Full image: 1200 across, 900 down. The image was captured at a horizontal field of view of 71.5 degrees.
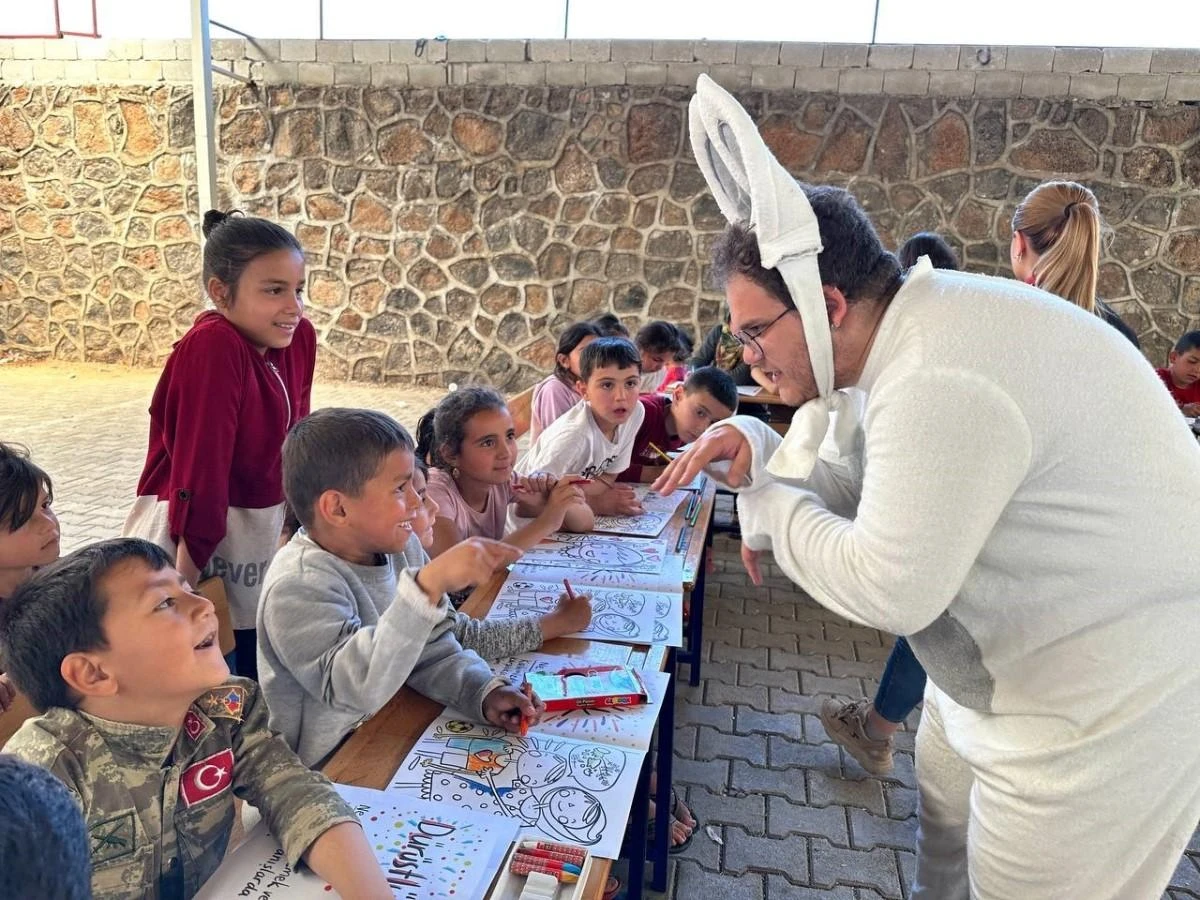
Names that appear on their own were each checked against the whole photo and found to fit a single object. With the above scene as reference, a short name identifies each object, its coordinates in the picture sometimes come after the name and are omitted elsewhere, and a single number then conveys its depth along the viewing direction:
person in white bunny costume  0.99
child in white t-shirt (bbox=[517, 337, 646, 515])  2.74
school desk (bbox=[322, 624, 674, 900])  1.17
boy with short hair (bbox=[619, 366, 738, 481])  3.11
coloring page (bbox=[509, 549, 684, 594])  1.94
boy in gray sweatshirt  1.19
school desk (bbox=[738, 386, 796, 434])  4.54
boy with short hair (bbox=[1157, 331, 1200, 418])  4.84
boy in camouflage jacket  0.97
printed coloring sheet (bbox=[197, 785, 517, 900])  0.96
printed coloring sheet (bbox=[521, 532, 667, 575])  2.10
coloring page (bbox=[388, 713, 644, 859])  1.09
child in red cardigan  1.86
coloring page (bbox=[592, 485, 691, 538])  2.42
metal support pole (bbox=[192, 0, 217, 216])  5.95
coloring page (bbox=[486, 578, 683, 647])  1.66
